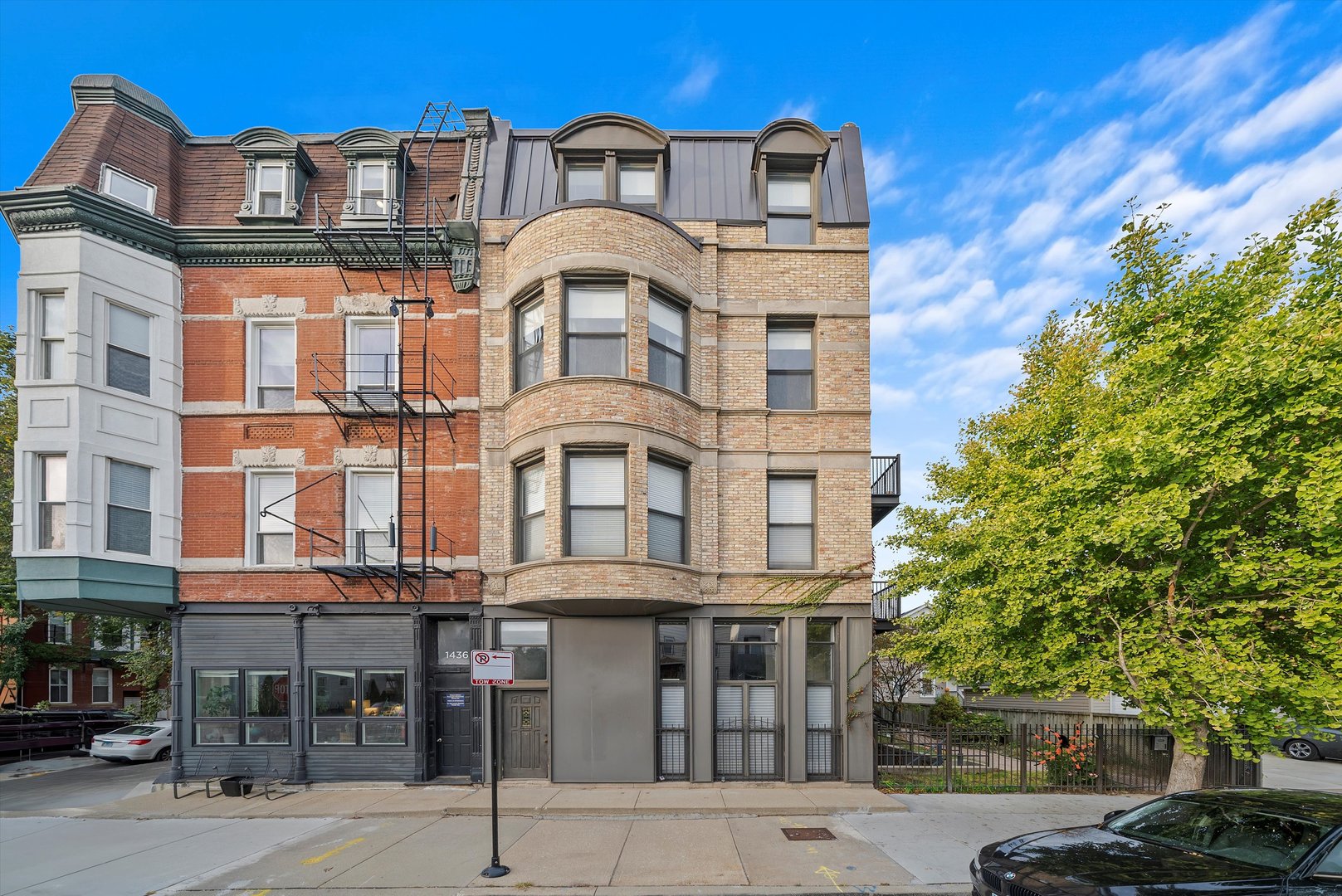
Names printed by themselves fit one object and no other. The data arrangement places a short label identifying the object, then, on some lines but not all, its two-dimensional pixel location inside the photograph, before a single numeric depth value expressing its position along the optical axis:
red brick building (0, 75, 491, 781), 13.30
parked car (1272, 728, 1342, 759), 20.09
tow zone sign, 8.81
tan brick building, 13.12
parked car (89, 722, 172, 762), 18.03
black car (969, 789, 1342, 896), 5.75
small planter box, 12.84
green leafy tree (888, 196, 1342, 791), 8.41
